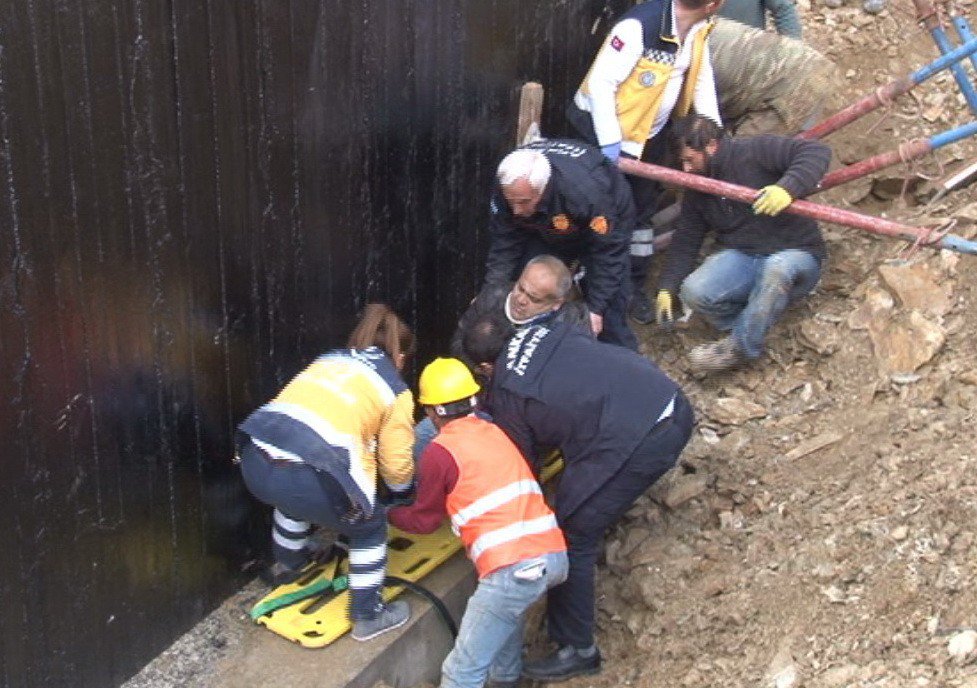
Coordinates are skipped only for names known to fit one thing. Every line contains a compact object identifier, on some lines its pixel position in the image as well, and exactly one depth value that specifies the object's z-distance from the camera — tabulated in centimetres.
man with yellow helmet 416
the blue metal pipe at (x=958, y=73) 583
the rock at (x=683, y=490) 522
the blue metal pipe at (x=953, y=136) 552
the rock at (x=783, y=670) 428
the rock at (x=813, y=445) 534
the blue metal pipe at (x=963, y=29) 576
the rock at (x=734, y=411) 572
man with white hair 488
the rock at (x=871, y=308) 579
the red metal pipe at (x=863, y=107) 578
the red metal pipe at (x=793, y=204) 514
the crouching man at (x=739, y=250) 569
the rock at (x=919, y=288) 564
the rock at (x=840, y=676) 418
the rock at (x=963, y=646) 403
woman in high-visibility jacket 416
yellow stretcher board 441
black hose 466
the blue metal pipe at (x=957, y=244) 493
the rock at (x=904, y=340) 548
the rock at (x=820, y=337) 581
